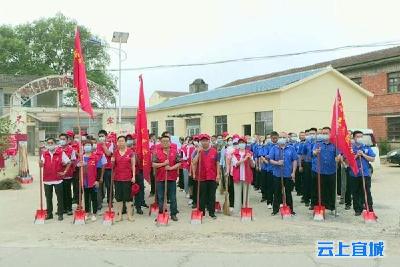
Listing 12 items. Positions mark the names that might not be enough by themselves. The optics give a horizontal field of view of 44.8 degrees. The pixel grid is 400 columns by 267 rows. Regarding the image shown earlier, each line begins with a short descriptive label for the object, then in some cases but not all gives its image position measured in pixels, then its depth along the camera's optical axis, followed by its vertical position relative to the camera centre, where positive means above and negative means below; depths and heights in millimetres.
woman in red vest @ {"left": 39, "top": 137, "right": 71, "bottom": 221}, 9742 -799
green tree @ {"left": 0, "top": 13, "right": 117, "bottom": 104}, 50031 +8380
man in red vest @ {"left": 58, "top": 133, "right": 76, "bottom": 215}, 10152 -932
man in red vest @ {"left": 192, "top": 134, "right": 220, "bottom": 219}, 9852 -810
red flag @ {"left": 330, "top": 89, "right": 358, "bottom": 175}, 9570 -148
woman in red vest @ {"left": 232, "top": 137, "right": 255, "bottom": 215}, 9953 -844
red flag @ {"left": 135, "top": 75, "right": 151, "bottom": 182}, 9867 -140
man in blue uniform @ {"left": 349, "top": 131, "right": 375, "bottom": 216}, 9867 -932
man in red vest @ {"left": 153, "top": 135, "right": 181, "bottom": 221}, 9547 -773
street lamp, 27703 +5346
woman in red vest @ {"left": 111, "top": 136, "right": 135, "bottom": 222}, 9641 -886
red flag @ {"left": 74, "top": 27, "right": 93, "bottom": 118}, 9768 +1027
